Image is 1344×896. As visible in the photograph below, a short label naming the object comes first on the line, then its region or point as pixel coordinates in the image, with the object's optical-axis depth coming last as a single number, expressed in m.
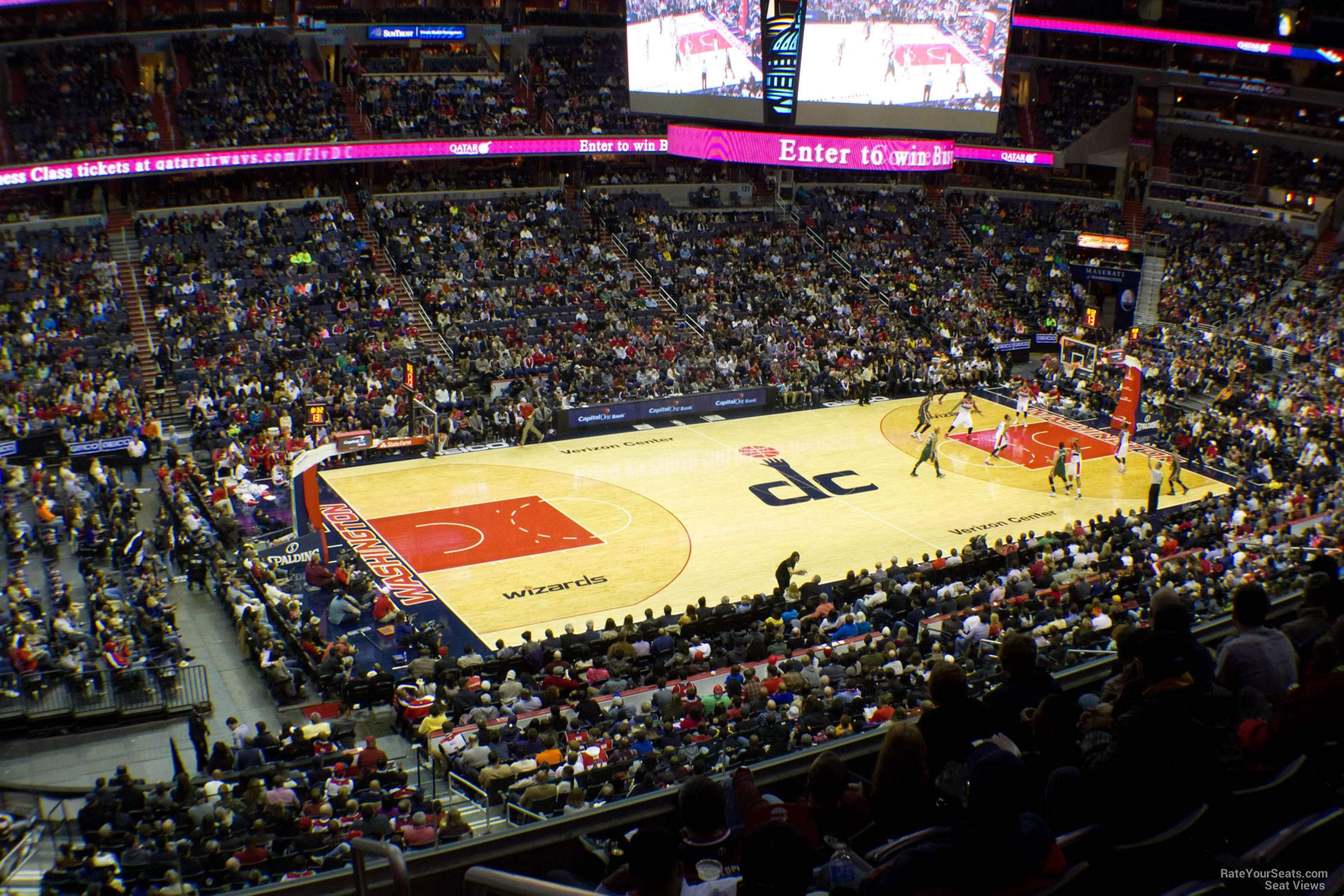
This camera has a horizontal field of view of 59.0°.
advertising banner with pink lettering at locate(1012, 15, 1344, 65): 43.66
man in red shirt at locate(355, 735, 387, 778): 14.17
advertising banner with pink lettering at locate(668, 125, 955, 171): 35.81
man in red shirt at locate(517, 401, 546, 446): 32.62
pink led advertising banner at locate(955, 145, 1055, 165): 49.03
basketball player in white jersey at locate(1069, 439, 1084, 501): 28.88
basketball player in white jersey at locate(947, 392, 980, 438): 32.66
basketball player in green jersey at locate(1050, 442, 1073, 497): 28.94
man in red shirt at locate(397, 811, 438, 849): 11.29
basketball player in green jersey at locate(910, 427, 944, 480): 30.14
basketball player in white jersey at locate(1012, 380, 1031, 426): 34.19
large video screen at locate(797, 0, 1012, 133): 33.66
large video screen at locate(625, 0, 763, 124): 34.03
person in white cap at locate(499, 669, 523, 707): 16.52
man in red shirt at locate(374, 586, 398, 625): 21.08
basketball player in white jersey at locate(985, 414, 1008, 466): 31.78
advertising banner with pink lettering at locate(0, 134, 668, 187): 34.50
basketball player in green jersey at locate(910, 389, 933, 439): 33.09
